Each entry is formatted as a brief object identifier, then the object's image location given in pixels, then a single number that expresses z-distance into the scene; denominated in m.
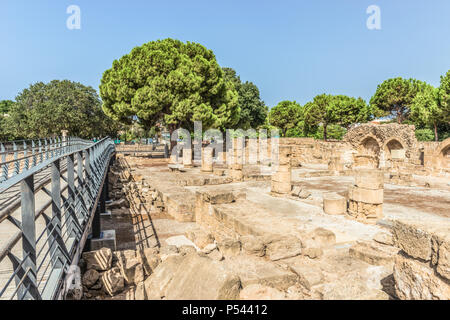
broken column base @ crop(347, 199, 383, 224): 9.23
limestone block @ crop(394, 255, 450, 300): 3.21
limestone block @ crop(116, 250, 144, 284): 5.50
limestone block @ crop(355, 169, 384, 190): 9.29
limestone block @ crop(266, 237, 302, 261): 6.34
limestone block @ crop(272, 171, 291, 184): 13.16
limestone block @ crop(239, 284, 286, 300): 3.96
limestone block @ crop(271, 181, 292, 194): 13.16
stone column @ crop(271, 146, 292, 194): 13.17
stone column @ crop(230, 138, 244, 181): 17.94
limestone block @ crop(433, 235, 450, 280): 3.20
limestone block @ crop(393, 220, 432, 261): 3.60
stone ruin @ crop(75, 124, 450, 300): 3.94
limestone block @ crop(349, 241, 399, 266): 5.76
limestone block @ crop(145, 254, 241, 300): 3.94
